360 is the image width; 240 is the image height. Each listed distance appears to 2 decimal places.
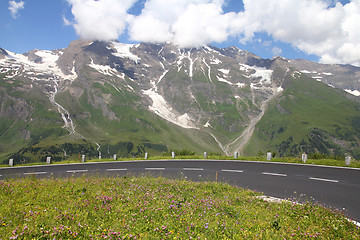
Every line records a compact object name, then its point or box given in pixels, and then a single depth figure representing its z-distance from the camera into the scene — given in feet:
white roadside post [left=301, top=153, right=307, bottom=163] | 79.97
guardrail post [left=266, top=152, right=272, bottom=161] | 88.64
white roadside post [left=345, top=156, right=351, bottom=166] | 71.70
